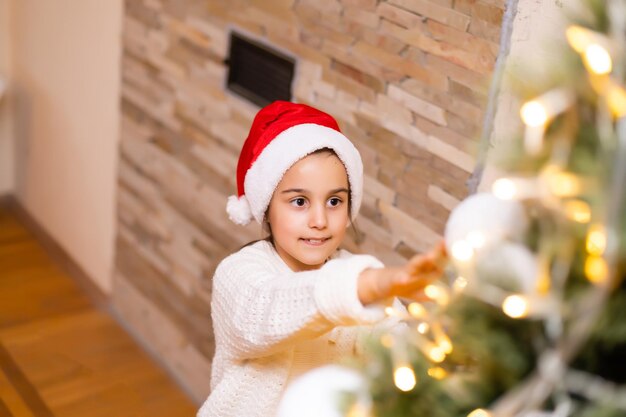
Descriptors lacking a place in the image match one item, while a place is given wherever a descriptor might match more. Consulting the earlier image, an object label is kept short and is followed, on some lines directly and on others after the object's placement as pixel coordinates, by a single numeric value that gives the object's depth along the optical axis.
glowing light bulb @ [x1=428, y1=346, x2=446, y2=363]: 0.78
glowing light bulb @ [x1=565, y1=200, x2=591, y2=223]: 0.61
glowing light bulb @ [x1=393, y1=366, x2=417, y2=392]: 0.75
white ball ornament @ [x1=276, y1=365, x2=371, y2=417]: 0.77
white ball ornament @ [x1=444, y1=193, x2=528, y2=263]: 0.70
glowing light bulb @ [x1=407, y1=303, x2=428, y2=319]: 0.81
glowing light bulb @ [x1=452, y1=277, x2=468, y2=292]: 0.72
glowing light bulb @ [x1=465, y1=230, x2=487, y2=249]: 0.70
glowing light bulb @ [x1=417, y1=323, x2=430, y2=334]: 0.83
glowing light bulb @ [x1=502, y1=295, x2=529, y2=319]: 0.65
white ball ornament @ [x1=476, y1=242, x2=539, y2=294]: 0.65
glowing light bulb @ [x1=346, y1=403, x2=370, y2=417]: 0.76
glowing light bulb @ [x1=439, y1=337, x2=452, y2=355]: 0.78
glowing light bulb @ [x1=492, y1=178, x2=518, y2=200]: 0.66
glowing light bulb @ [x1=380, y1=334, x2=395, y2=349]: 0.79
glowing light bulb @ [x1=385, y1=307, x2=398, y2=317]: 0.94
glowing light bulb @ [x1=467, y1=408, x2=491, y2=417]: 0.70
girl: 1.18
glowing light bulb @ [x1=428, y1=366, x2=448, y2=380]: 0.77
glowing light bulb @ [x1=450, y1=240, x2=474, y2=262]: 0.71
